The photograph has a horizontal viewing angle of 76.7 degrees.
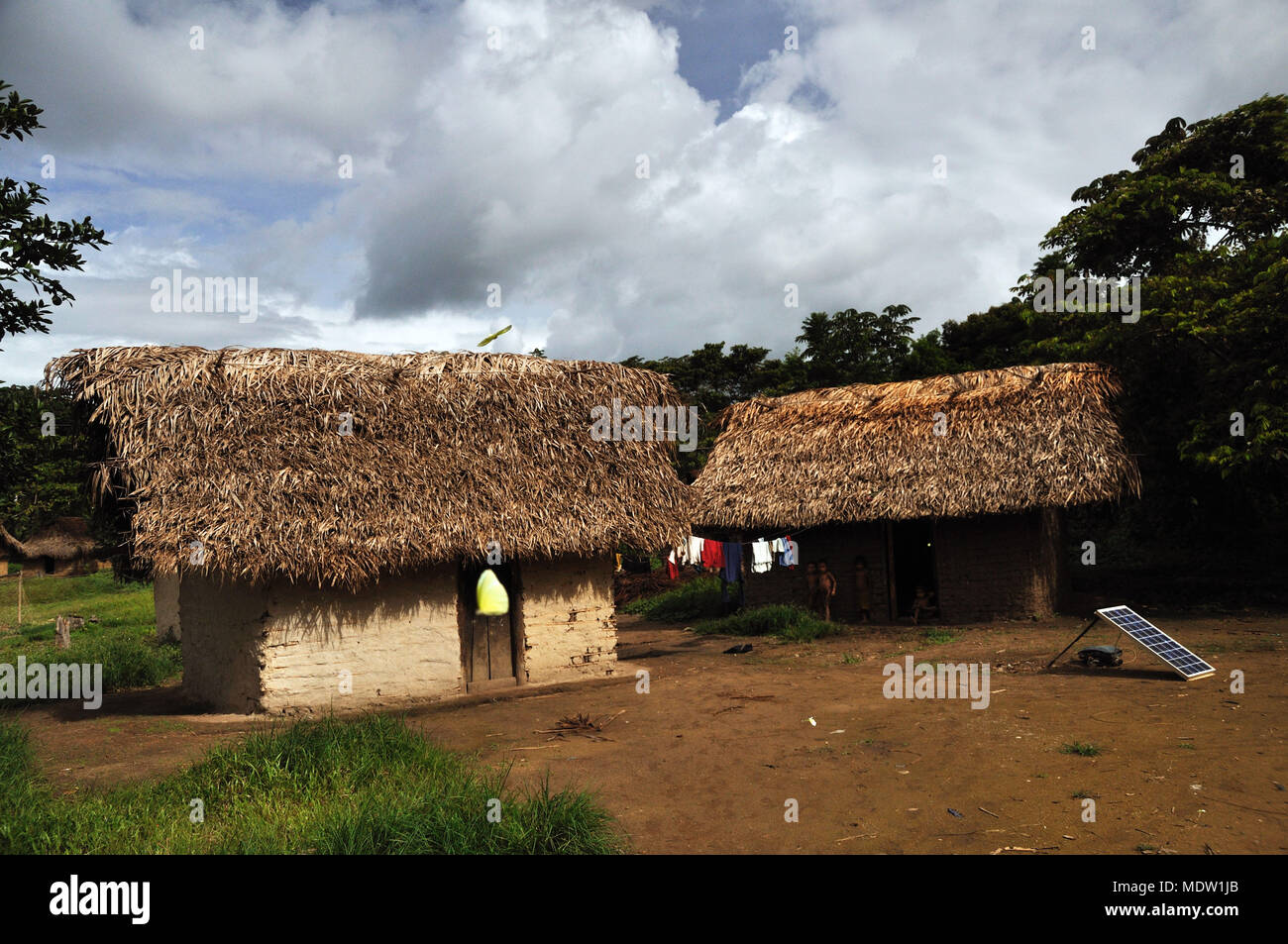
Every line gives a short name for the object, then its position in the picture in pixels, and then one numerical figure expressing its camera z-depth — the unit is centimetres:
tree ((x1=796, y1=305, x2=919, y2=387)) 2666
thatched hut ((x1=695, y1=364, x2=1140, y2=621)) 1309
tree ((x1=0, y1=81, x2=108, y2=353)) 686
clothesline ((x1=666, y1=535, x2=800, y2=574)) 1303
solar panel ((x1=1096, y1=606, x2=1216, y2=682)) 847
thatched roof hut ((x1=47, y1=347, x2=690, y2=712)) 888
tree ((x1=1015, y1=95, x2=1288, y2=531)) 1203
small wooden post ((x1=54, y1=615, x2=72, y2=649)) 1530
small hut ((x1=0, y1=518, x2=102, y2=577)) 2959
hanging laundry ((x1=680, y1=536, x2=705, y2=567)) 1298
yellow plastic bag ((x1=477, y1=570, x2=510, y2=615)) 806
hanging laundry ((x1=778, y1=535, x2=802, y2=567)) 1428
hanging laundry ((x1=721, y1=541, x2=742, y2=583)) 1448
